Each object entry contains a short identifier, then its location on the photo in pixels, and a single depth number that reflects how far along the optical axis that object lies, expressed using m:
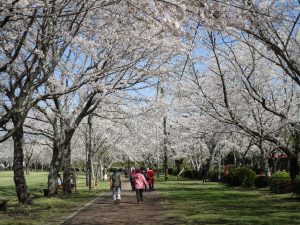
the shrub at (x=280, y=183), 21.25
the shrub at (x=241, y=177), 28.73
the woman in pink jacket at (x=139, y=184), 18.33
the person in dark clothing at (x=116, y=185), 18.84
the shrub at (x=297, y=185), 17.70
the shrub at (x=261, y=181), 26.56
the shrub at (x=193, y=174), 47.94
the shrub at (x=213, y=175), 39.94
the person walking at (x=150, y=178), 27.78
